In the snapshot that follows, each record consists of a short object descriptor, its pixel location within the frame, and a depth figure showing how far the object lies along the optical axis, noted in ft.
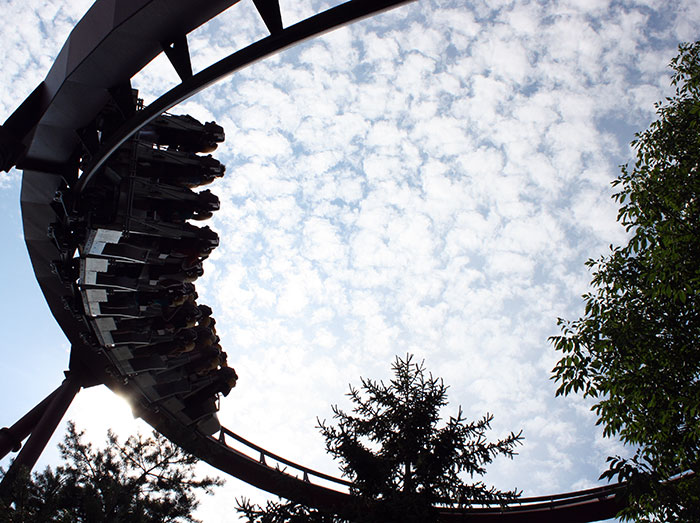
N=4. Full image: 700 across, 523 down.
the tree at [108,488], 29.63
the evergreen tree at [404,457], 26.37
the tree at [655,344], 17.30
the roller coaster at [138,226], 20.79
